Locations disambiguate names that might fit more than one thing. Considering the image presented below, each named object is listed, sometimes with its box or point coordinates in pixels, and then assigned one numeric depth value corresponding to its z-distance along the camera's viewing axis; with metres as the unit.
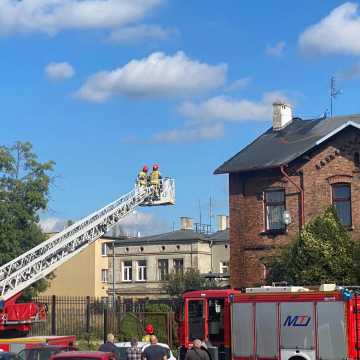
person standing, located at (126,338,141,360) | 16.70
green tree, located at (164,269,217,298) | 50.44
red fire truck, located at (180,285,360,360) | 18.44
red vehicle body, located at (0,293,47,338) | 24.93
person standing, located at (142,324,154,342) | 19.36
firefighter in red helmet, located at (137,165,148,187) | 33.66
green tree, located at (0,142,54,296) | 45.88
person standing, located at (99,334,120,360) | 16.86
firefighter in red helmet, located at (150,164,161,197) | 33.62
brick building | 31.20
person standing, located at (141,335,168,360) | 15.35
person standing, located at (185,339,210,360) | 14.94
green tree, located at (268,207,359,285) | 27.17
